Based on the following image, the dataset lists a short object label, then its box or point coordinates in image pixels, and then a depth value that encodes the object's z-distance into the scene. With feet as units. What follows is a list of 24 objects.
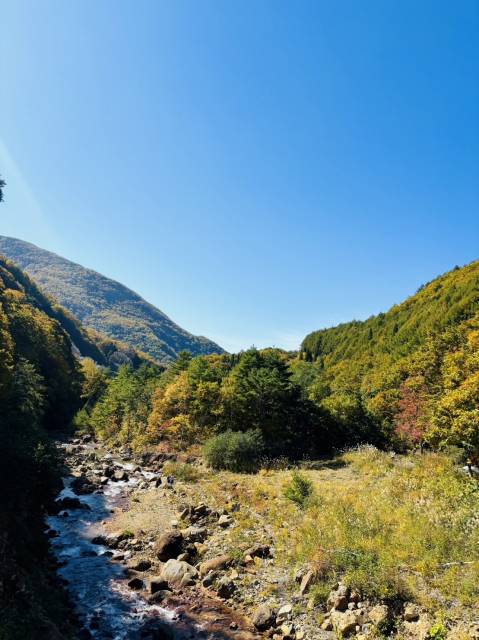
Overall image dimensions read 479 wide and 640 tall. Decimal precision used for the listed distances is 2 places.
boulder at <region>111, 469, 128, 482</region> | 114.83
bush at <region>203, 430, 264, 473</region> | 106.22
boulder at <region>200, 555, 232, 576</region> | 51.12
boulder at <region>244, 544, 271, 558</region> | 52.60
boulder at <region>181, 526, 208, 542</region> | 61.82
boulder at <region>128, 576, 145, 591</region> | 49.34
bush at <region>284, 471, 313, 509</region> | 65.44
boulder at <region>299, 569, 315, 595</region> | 42.34
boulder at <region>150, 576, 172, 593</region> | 48.03
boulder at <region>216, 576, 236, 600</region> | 45.93
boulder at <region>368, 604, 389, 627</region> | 33.96
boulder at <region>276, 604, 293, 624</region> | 39.37
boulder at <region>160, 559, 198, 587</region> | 49.42
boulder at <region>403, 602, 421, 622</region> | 33.65
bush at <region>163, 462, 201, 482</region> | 102.27
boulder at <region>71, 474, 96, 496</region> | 99.17
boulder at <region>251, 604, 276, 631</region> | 39.47
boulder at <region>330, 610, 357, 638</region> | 34.96
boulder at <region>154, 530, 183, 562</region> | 57.26
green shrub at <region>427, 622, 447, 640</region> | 30.42
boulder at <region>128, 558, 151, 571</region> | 54.49
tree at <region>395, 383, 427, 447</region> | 120.78
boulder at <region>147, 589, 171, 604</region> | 45.99
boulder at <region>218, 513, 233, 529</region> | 65.62
